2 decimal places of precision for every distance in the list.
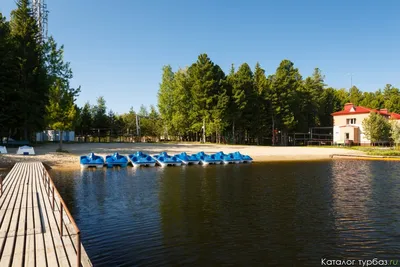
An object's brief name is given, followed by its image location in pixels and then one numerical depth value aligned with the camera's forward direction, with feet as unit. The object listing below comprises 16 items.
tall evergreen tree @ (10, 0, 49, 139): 140.97
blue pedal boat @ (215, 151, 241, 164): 124.23
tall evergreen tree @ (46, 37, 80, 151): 122.93
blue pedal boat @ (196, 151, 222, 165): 120.37
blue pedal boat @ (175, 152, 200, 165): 117.34
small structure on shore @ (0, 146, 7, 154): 113.94
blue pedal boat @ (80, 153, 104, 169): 100.17
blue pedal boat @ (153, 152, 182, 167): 112.06
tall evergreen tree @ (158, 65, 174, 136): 245.65
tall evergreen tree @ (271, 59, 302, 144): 234.17
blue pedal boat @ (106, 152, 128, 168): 105.22
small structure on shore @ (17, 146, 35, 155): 115.85
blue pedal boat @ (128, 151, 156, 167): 108.17
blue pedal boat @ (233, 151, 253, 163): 126.25
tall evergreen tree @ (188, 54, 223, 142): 209.77
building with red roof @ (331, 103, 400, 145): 223.30
